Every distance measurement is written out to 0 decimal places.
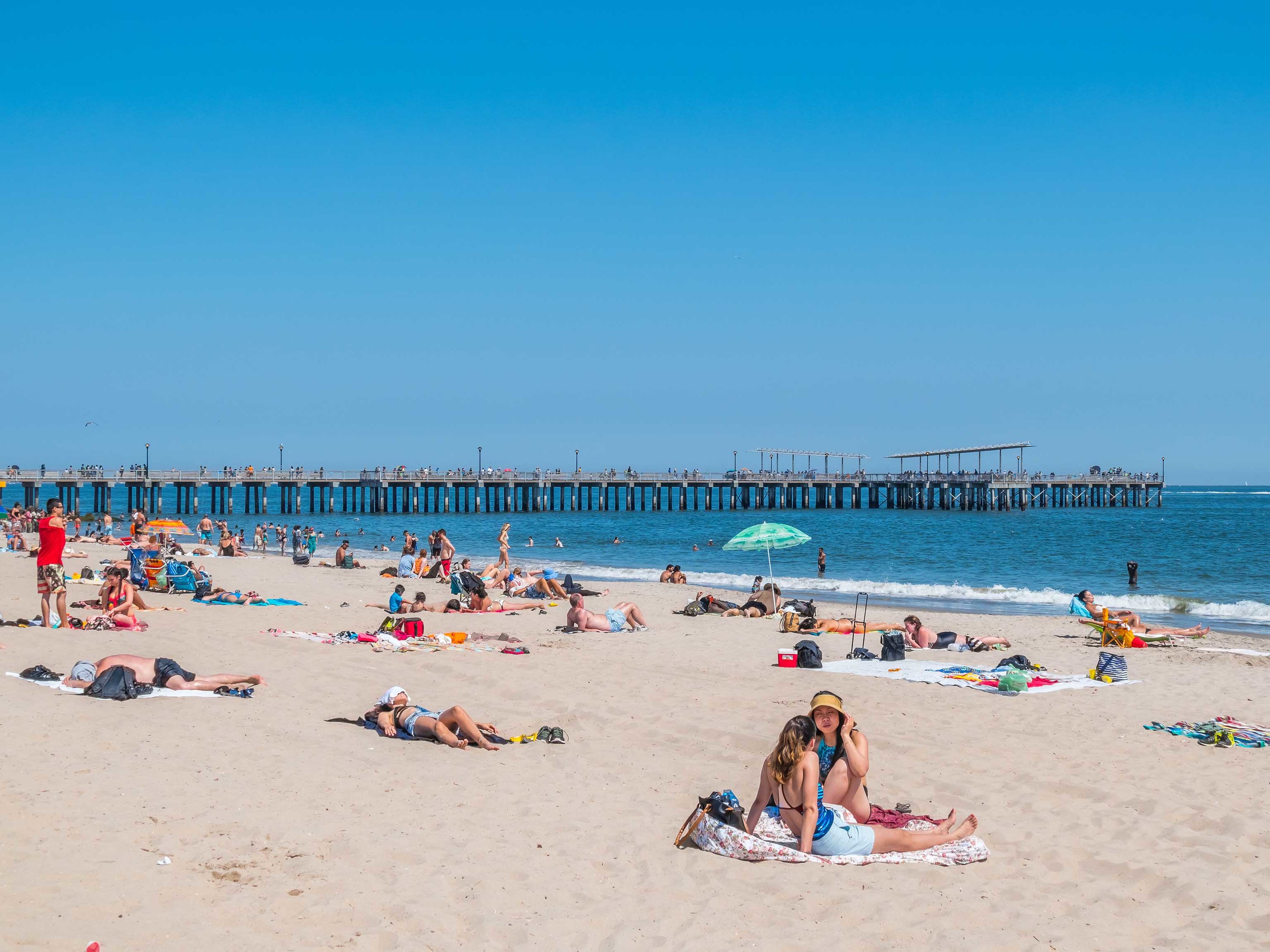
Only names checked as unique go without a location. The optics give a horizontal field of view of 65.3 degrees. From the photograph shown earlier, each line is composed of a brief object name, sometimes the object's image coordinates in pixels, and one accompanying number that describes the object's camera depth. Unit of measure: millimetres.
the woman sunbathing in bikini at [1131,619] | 13820
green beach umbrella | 16031
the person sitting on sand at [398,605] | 14109
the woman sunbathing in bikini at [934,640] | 12547
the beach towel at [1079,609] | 14562
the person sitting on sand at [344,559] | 23859
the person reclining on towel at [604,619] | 13281
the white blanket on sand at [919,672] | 9875
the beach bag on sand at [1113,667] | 10312
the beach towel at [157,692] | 7939
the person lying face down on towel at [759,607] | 15391
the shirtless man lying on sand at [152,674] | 8016
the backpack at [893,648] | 11398
